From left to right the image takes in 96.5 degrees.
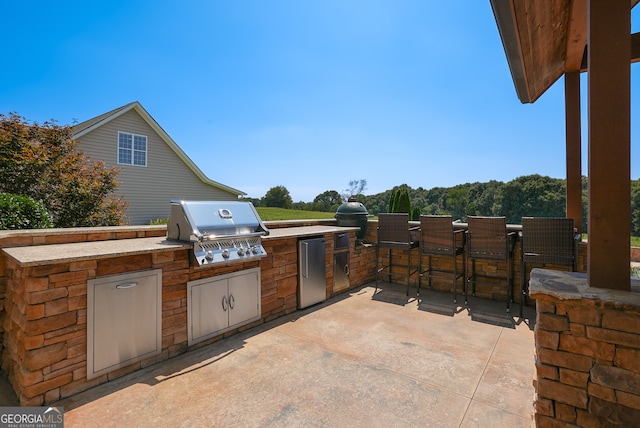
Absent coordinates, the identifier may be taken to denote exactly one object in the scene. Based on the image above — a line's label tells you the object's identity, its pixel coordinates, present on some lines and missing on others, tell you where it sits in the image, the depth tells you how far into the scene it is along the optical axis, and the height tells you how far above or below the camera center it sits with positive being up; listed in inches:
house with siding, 374.0 +83.7
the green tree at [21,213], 125.3 +0.8
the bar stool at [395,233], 187.2 -11.9
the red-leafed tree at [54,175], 210.4 +31.7
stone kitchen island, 78.3 -26.2
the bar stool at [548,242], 141.5 -13.6
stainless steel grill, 109.8 -6.5
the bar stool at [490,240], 157.5 -14.3
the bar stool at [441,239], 171.5 -14.4
